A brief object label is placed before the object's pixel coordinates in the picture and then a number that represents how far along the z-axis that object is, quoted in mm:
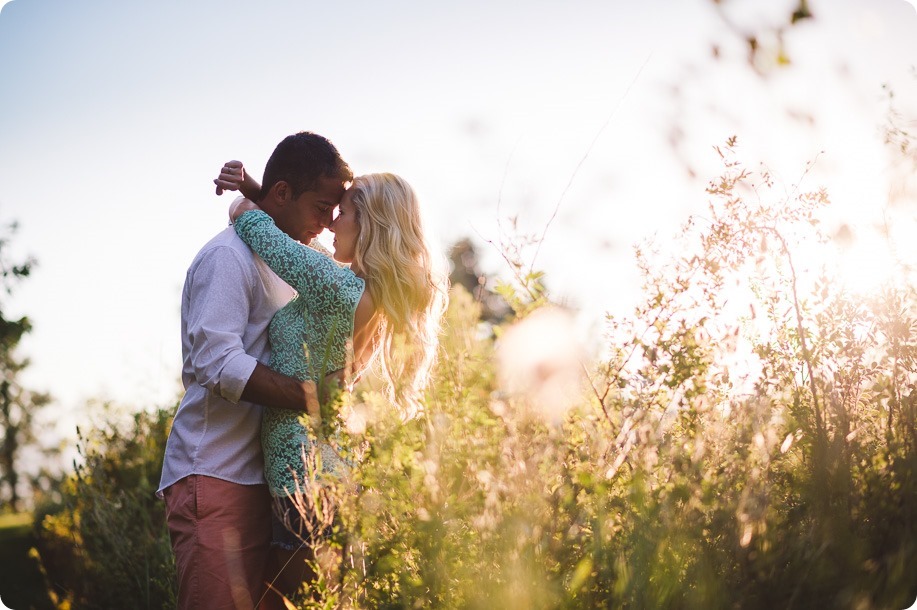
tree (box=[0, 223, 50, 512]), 29484
